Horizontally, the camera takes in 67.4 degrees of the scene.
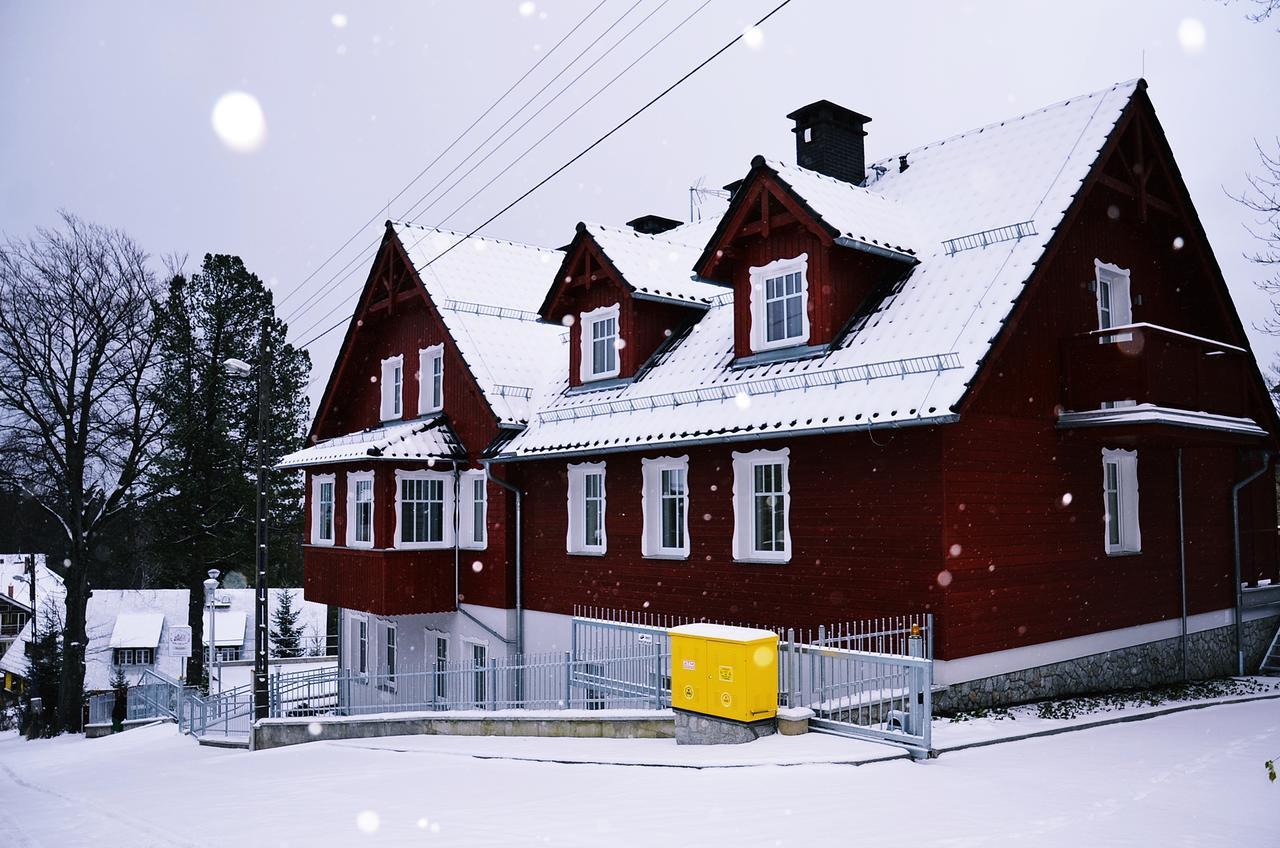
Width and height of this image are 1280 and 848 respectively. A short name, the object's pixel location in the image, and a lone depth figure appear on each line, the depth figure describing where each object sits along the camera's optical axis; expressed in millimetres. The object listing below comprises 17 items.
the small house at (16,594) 77188
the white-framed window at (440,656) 22859
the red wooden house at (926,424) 13648
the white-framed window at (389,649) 24391
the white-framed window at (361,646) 26077
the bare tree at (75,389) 30922
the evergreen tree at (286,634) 51719
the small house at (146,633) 59062
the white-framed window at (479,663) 21062
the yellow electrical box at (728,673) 11211
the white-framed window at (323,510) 24797
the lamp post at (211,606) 29467
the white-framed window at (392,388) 25891
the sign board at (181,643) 43906
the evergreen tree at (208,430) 38062
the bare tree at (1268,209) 13305
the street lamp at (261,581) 20672
